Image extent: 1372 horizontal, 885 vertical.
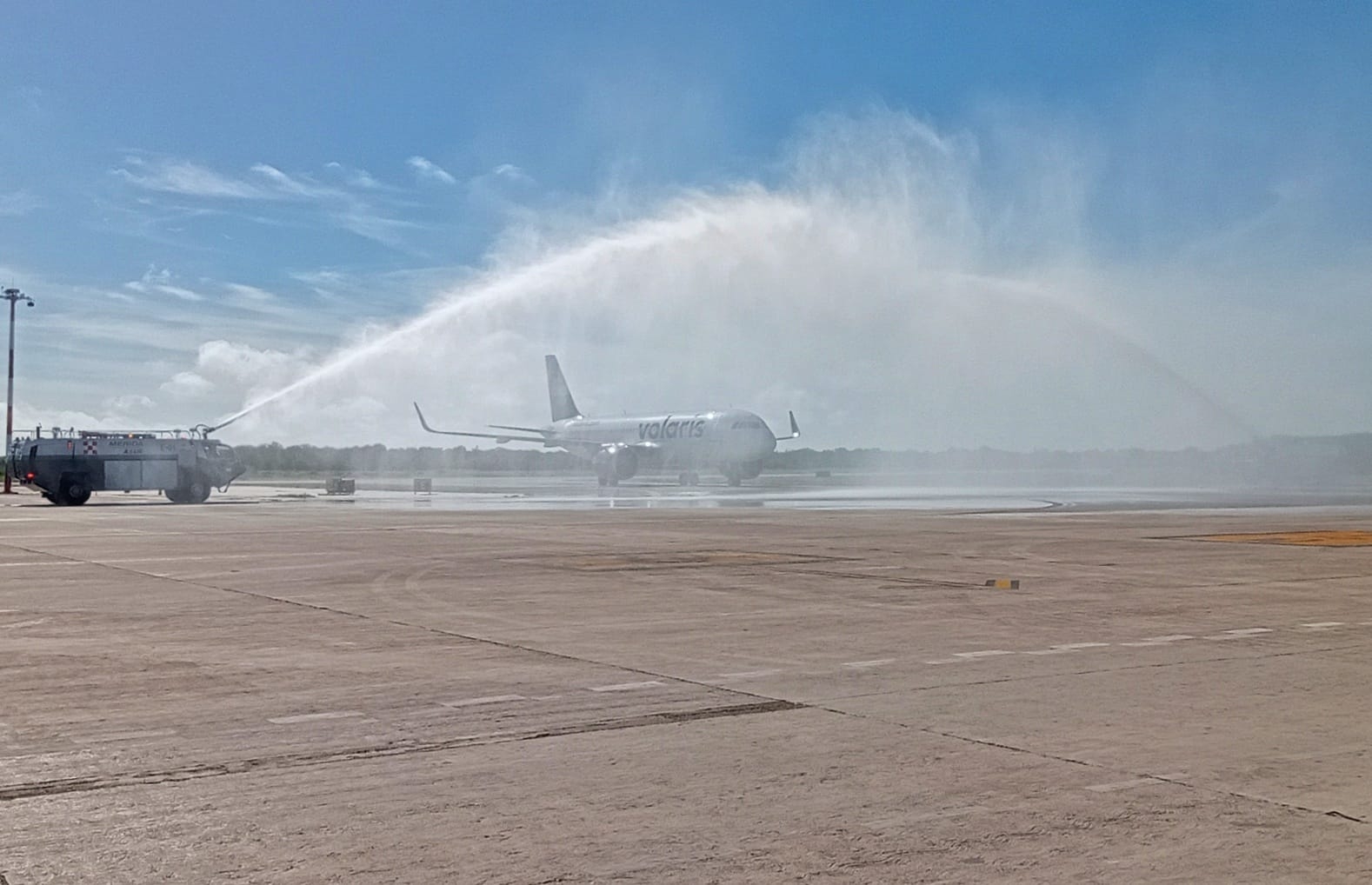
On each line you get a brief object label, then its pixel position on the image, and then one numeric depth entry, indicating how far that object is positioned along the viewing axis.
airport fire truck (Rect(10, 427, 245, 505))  52.56
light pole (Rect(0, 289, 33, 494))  66.81
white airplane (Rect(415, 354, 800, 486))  76.62
